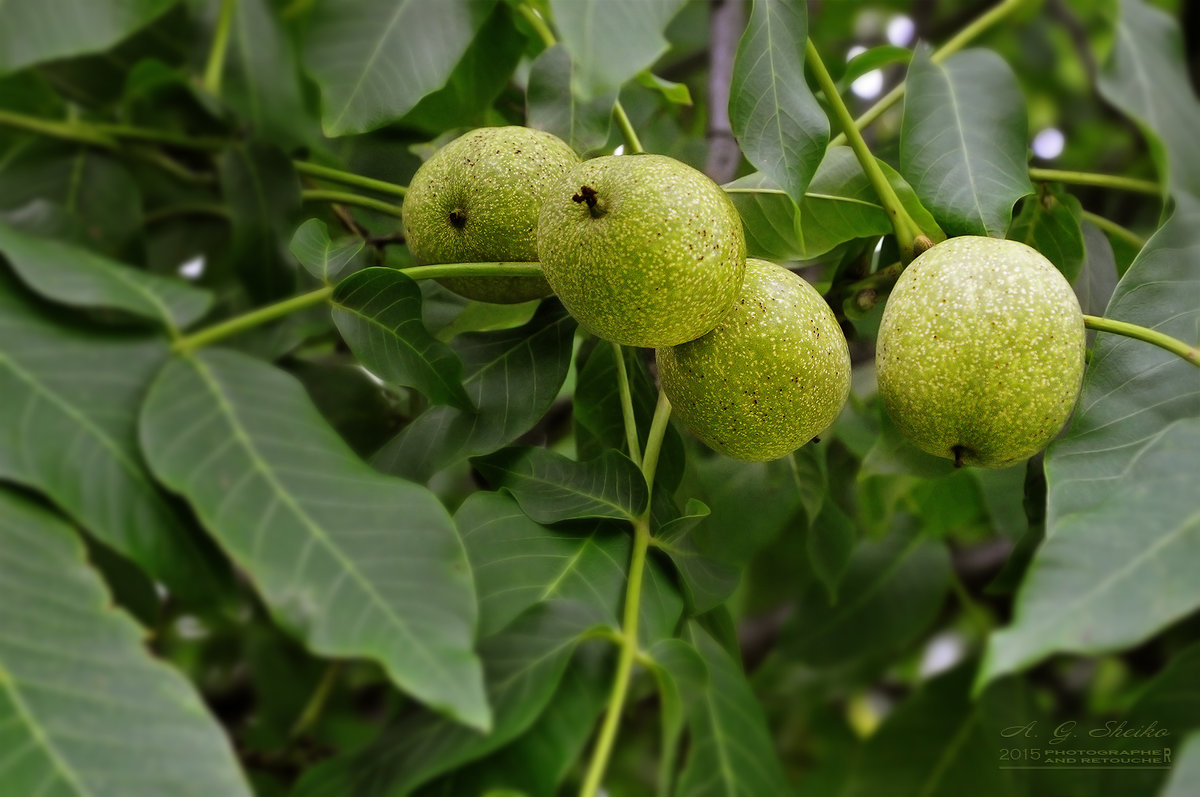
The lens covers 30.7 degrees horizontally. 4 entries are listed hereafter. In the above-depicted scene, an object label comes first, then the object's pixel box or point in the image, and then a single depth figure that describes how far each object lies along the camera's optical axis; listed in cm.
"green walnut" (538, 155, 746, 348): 46
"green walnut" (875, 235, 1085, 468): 46
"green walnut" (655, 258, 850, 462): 48
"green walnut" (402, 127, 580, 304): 50
